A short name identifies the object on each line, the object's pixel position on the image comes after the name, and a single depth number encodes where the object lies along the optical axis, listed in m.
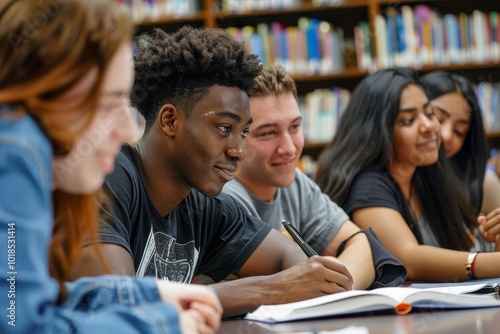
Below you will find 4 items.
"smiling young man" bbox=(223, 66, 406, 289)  2.11
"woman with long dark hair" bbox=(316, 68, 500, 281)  2.41
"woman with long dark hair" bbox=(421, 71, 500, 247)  2.96
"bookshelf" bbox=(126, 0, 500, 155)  4.12
